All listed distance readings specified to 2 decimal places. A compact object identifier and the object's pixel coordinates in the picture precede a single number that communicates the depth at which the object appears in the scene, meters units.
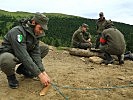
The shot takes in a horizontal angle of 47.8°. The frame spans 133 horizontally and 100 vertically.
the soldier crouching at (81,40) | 6.40
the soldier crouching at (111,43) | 4.83
